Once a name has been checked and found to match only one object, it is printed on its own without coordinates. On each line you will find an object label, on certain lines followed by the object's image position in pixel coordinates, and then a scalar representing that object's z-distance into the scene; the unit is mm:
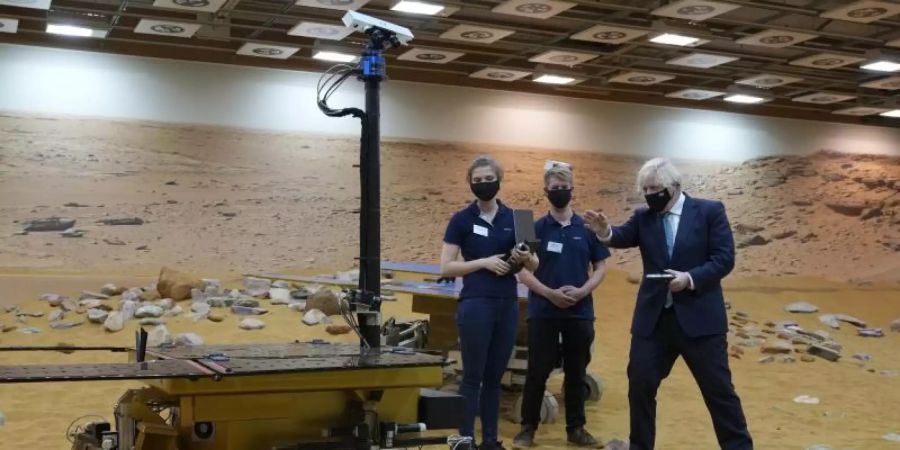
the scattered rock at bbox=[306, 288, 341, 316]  9320
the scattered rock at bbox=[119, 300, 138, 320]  8781
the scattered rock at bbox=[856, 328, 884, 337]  11406
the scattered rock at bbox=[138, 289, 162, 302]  9336
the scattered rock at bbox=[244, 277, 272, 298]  9922
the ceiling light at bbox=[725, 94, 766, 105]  12092
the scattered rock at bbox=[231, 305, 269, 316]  9156
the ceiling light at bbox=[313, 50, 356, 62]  10023
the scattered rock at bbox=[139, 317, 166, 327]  8641
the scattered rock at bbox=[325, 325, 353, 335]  8766
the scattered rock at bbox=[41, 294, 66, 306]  9203
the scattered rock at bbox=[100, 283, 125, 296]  9500
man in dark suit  3705
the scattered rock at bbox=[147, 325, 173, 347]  7457
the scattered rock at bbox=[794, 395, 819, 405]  6895
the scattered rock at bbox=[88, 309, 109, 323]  8648
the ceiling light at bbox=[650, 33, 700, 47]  9094
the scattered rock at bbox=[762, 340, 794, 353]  9419
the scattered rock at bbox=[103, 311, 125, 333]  8377
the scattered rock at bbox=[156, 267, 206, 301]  9406
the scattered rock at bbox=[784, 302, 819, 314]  12273
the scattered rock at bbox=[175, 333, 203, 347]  7232
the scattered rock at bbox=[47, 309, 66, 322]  8780
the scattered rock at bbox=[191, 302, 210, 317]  8961
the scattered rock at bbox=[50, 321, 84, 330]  8539
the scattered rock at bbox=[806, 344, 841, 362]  9203
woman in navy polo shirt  4254
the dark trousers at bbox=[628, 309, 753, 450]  3705
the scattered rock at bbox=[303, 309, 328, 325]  9023
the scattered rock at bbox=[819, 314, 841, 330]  11746
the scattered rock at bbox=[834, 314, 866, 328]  11934
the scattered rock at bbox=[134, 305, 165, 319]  8844
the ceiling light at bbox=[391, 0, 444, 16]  8125
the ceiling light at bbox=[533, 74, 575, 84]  11086
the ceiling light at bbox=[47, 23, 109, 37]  8891
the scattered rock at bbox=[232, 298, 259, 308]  9430
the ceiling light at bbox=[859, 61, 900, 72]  10208
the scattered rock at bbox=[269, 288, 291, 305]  9719
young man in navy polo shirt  4816
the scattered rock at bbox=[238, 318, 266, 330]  8688
